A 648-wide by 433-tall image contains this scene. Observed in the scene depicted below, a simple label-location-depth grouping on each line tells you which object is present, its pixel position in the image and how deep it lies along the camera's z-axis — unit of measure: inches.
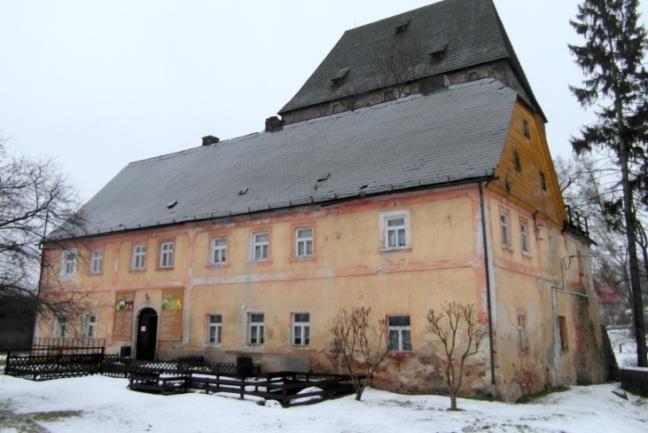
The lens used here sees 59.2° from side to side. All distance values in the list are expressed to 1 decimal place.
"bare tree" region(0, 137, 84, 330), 481.6
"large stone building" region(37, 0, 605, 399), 617.3
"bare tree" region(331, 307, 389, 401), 636.1
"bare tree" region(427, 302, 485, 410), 577.0
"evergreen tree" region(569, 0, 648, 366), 935.0
